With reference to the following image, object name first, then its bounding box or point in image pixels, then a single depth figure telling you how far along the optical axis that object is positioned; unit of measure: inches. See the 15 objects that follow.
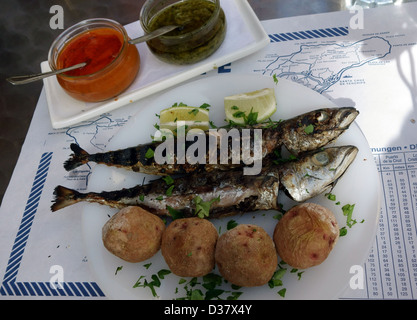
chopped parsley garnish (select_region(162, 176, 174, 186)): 12.5
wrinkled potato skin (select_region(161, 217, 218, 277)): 10.3
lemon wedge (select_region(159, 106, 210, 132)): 13.6
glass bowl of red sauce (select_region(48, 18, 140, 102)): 14.7
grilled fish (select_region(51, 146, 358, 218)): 11.5
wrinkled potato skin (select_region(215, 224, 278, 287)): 9.9
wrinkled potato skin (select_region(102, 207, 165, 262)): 10.8
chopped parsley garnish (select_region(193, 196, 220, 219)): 11.6
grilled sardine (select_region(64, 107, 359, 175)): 12.2
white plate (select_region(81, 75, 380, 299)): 10.6
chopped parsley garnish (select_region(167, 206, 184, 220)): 12.0
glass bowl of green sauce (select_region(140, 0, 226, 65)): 14.5
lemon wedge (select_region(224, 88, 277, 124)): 13.3
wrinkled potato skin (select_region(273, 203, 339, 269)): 9.9
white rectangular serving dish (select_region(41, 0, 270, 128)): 15.7
